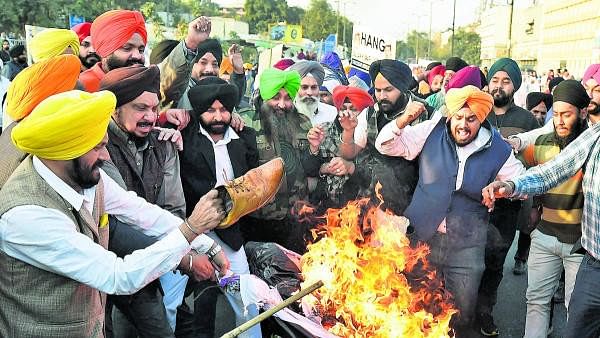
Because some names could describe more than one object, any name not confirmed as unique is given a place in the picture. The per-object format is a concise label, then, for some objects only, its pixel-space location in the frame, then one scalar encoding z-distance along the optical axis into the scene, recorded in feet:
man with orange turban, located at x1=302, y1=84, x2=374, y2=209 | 17.88
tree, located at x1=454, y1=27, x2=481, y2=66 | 334.44
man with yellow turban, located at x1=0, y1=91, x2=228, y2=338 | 8.31
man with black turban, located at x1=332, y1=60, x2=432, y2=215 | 17.35
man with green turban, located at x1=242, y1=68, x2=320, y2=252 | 17.48
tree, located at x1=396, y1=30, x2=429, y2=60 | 412.24
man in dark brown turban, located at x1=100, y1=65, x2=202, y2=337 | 12.41
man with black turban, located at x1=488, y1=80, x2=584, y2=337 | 15.61
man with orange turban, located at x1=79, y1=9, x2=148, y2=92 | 17.03
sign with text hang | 28.76
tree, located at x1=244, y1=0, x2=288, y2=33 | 296.30
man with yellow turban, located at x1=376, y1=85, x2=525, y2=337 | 15.74
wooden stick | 9.09
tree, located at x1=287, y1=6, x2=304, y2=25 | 343.67
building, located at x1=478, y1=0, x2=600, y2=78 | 190.49
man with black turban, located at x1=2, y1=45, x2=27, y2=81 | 40.83
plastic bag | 13.32
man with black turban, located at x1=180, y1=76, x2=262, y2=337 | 15.42
